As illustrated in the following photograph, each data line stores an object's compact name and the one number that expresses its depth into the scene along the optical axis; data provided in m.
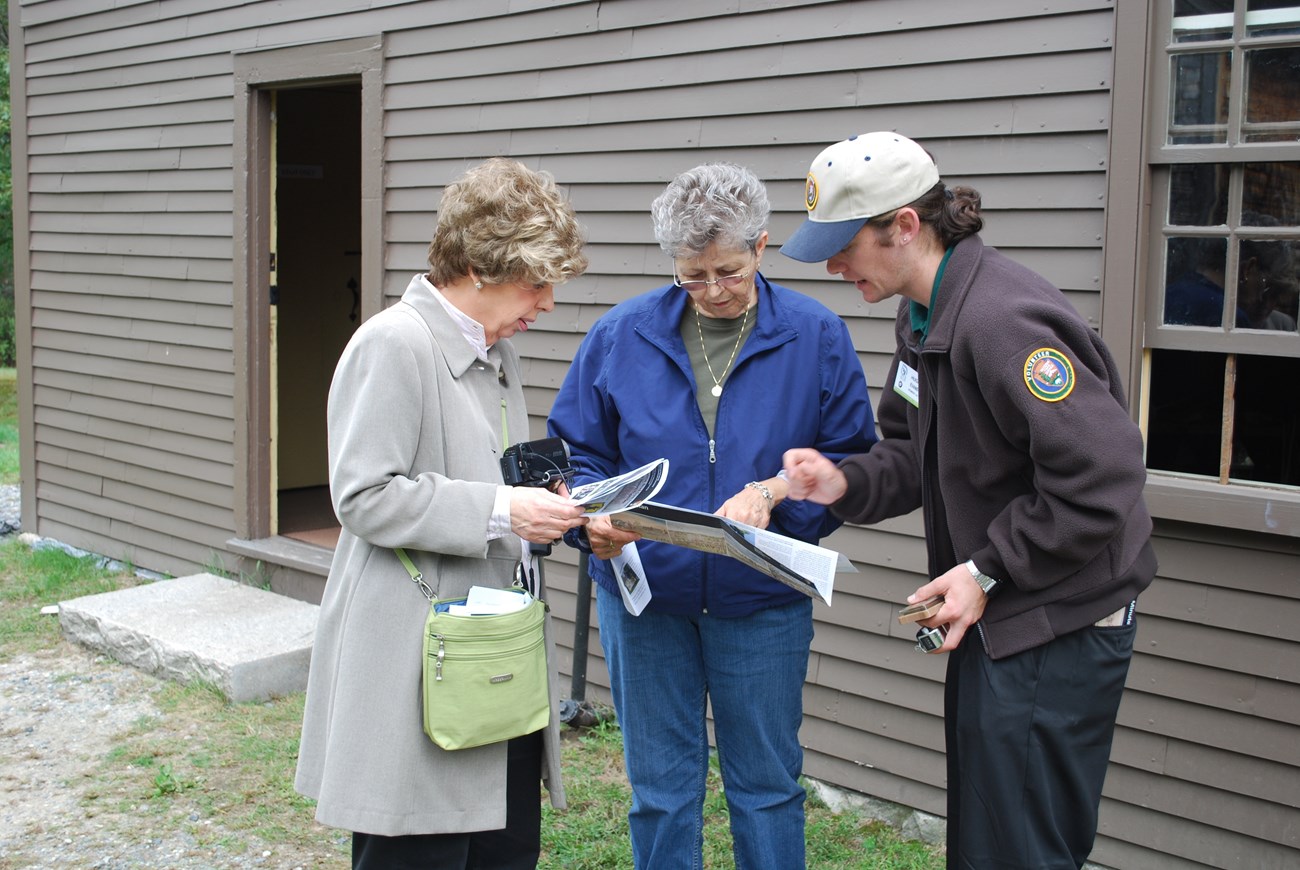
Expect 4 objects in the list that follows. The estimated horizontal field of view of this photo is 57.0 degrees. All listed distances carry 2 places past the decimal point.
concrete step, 5.26
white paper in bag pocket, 2.38
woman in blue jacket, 2.73
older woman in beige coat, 2.26
